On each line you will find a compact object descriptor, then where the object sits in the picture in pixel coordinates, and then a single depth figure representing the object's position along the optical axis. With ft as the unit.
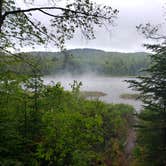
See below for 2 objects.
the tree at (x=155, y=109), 26.44
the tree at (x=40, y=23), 11.79
